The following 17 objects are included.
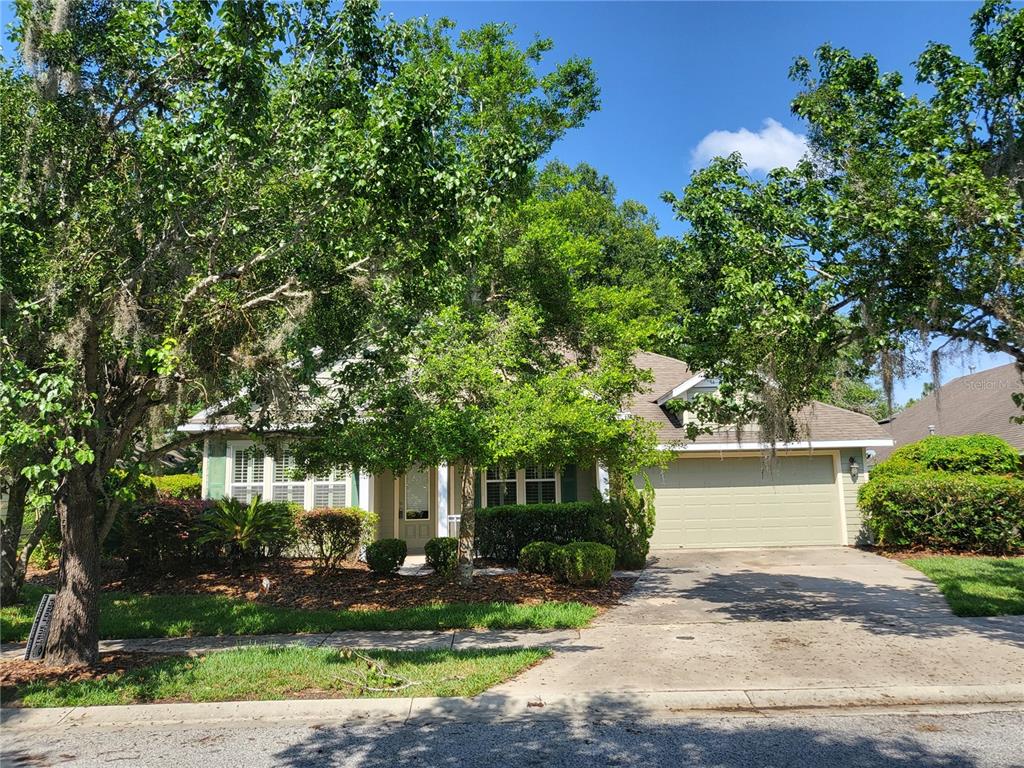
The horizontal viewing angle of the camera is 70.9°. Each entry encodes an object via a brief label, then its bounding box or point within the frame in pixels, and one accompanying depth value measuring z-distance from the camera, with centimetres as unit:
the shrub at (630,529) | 1471
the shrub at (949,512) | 1546
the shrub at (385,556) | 1333
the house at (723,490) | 1758
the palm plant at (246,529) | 1331
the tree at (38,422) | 574
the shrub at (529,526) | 1510
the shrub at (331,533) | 1385
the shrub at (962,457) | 1725
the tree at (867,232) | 817
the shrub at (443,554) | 1341
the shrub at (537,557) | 1301
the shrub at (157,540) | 1291
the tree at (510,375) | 972
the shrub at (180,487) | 2003
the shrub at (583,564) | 1198
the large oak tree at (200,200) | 700
